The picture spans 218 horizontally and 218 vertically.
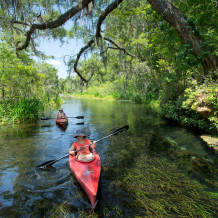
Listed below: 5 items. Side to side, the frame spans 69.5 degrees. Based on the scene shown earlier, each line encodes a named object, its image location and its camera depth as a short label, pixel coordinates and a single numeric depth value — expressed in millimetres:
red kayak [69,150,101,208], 2920
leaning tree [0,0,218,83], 5559
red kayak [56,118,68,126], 9680
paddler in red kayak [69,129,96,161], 4142
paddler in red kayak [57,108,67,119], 9983
